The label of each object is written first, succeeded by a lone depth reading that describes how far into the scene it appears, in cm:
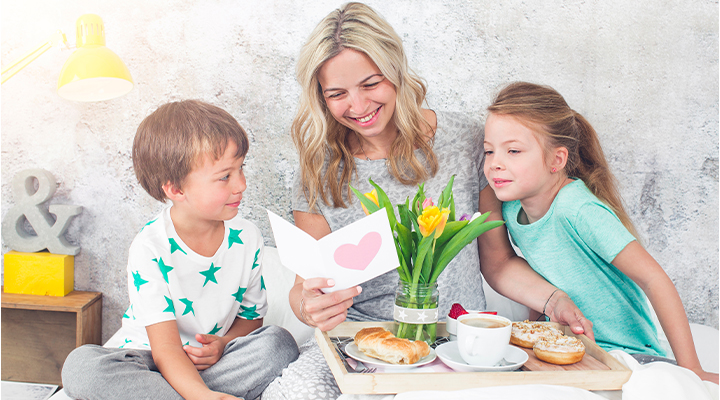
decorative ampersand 193
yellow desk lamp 158
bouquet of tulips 91
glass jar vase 91
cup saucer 85
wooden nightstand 197
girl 127
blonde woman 123
